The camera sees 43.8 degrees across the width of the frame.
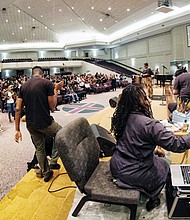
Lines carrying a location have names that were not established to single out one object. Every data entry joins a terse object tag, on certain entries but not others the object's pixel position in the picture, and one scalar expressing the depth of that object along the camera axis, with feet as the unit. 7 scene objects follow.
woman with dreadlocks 5.51
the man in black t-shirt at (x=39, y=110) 8.57
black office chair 5.73
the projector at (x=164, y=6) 38.42
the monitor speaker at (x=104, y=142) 9.87
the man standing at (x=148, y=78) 30.17
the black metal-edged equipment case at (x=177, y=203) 5.53
